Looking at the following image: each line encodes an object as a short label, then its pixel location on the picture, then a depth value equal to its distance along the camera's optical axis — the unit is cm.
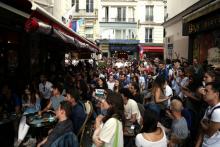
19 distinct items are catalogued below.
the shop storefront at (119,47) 2589
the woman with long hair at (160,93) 395
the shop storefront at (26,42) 372
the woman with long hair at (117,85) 603
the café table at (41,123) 366
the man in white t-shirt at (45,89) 569
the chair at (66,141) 255
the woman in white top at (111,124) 242
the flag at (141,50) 2350
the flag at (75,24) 1282
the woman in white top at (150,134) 235
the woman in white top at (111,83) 690
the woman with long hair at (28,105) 379
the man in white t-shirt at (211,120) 241
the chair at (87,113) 332
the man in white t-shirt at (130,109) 361
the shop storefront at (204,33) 724
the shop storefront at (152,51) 2560
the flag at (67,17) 1169
